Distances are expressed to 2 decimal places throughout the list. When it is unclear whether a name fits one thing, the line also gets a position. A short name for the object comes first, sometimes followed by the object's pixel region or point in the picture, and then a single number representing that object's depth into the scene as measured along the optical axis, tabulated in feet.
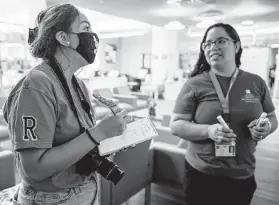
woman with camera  2.61
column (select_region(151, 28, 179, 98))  35.55
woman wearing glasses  4.35
